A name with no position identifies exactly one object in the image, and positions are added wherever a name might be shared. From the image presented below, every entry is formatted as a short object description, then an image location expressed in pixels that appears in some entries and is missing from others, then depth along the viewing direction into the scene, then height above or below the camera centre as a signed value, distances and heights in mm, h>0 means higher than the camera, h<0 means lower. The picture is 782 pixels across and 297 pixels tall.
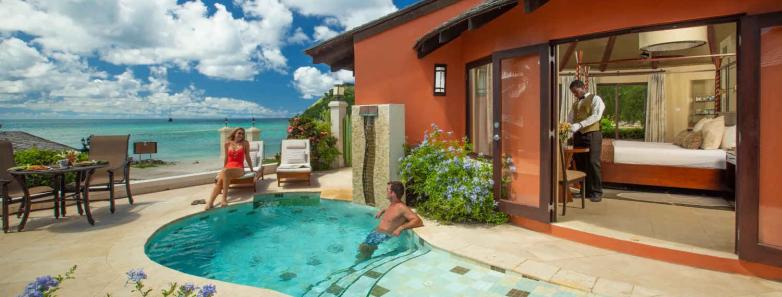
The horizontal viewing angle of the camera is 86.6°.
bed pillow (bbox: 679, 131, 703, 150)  7309 -221
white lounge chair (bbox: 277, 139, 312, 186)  8672 -579
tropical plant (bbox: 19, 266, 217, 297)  1755 -654
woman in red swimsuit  7203 -455
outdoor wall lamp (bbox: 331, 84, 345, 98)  11477 +1185
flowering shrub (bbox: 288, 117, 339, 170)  10383 -122
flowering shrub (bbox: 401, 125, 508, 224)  5457 -704
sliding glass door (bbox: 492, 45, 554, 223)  4953 -18
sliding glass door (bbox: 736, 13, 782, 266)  3506 -106
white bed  6648 -449
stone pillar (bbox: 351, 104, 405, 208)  6465 -202
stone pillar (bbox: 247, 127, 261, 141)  10505 -2
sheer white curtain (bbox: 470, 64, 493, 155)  7312 +400
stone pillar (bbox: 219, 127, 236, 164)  10820 +33
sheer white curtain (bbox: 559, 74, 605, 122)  12711 +1131
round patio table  5565 -708
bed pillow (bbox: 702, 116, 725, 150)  7098 -99
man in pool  5312 -1149
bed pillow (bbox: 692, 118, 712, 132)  7799 +83
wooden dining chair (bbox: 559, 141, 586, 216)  5523 -652
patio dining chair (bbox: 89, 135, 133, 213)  6914 -324
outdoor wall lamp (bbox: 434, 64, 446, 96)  7328 +932
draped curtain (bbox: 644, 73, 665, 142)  11750 +618
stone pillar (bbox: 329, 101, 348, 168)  11227 +353
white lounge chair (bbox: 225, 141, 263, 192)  8877 -468
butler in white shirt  6375 +27
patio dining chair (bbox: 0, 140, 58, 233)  5539 -701
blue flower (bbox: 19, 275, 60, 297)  1745 -645
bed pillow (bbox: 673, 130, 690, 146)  7953 -164
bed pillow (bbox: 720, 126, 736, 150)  7055 -187
